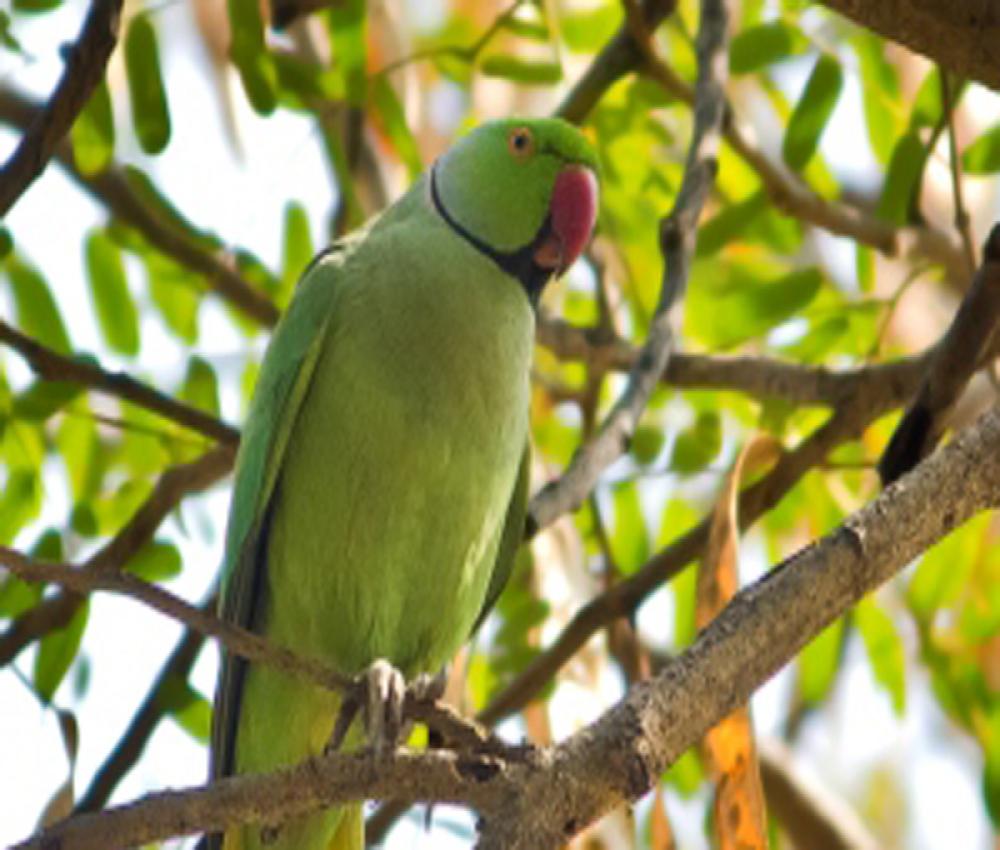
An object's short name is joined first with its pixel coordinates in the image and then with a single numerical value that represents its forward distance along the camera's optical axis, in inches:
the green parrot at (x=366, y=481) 209.3
